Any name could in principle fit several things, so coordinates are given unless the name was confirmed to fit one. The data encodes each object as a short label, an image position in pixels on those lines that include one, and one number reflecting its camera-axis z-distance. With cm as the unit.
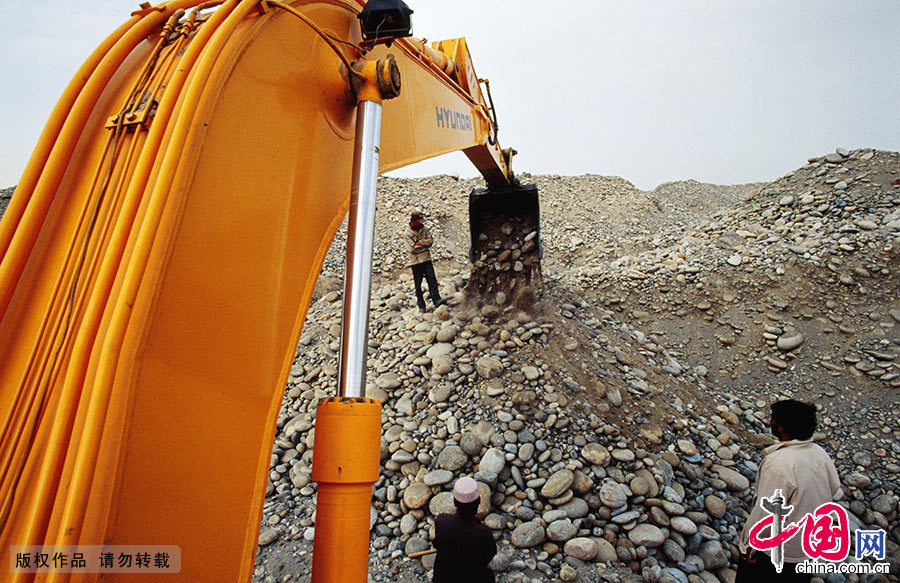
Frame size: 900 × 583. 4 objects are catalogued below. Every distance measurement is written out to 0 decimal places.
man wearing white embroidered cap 215
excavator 89
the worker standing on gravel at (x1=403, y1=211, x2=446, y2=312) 541
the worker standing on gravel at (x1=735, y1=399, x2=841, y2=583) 219
